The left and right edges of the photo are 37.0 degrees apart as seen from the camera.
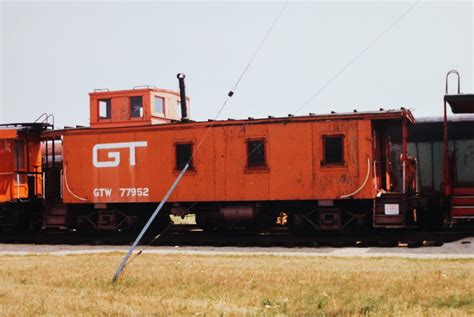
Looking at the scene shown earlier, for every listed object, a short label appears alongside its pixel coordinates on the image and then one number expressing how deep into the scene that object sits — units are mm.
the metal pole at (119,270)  11508
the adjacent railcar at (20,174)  22688
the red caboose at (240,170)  19438
